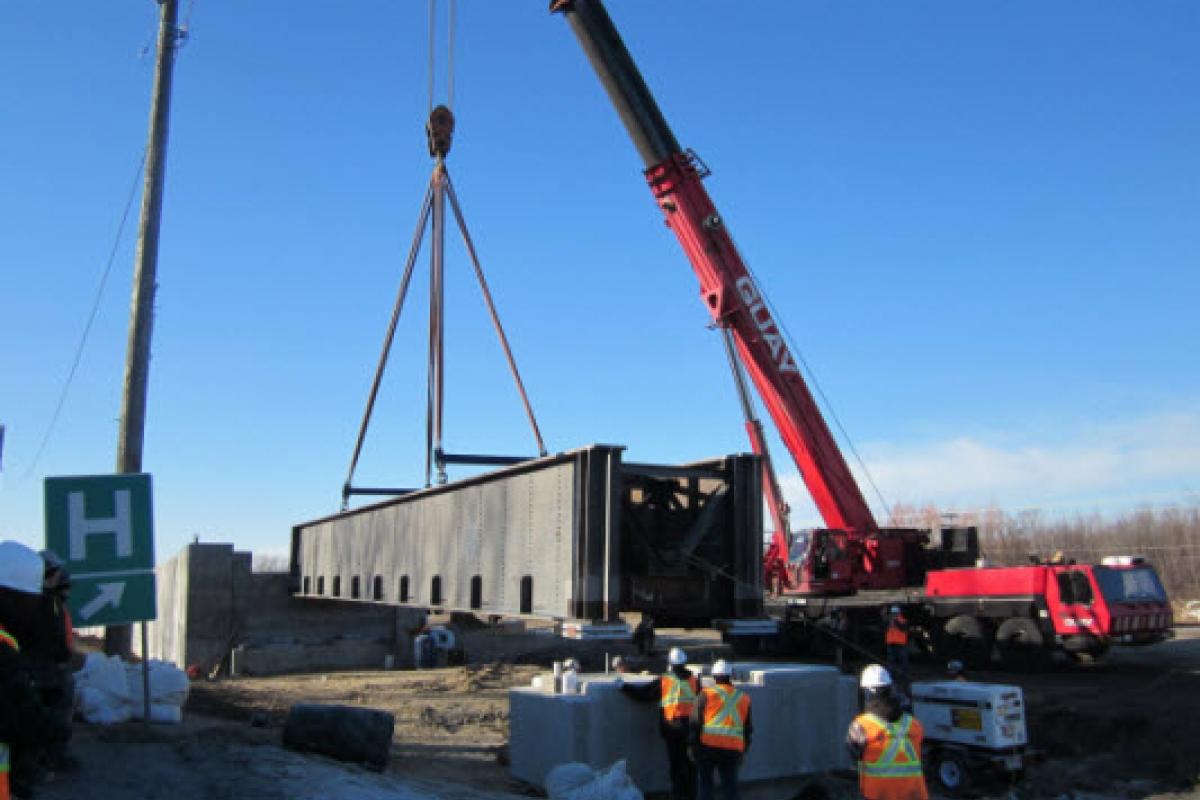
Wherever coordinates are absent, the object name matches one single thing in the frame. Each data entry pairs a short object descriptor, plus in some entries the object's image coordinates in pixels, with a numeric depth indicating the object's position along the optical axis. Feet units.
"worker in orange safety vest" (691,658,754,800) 28.84
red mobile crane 54.80
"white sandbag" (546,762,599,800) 29.19
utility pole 38.06
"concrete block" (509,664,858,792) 31.86
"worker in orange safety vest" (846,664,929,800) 20.31
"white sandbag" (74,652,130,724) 27.53
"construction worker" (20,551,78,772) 15.31
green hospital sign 25.81
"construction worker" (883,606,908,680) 56.29
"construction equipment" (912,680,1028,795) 36.96
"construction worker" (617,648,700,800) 30.96
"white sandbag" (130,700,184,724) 28.89
